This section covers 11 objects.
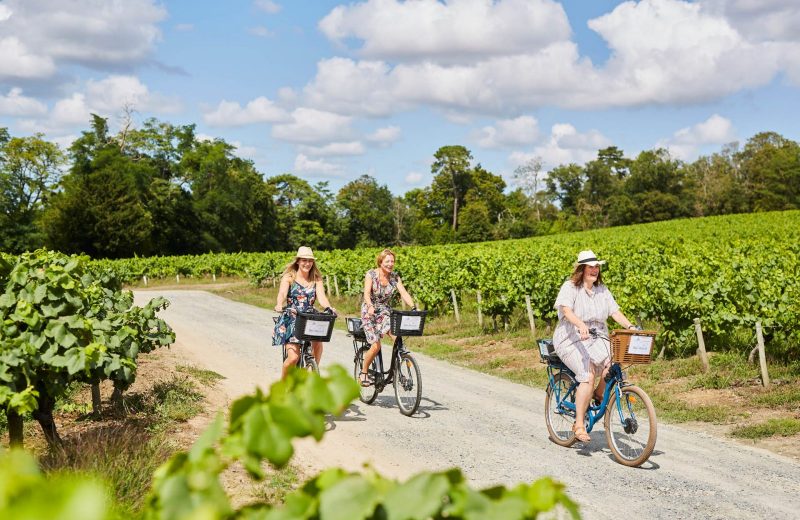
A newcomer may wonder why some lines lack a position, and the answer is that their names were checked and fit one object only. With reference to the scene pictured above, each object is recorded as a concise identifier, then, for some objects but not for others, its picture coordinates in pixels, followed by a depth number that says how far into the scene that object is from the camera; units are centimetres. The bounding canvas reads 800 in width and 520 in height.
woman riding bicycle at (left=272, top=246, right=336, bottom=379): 880
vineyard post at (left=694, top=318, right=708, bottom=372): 1166
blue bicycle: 673
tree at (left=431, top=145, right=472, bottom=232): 9712
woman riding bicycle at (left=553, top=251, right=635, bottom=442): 704
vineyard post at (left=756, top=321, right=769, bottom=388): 1024
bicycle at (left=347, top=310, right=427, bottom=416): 885
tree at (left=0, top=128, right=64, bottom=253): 6612
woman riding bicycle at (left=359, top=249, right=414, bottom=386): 928
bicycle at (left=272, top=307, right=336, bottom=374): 827
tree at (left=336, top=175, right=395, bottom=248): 8875
